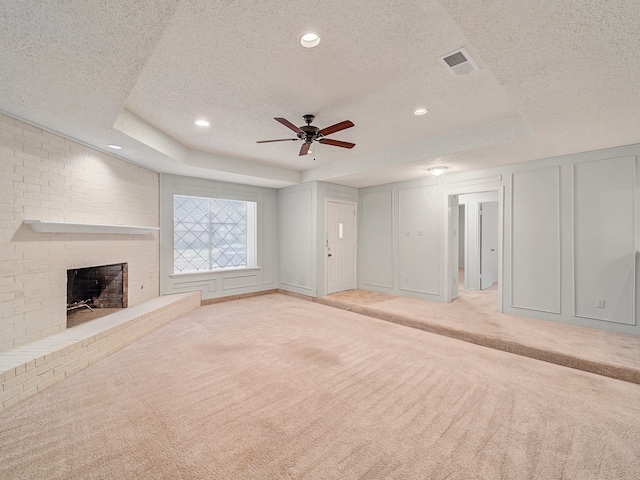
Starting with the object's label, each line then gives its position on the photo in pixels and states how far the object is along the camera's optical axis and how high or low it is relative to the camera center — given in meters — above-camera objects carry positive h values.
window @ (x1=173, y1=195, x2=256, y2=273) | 5.71 +0.14
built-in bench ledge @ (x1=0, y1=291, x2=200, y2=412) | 2.40 -1.12
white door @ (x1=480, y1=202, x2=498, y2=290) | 6.74 -0.06
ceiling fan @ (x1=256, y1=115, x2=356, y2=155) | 3.01 +1.21
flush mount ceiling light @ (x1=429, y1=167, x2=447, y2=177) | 4.82 +1.18
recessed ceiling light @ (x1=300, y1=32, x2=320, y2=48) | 2.03 +1.44
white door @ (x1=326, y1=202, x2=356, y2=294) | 6.34 -0.15
